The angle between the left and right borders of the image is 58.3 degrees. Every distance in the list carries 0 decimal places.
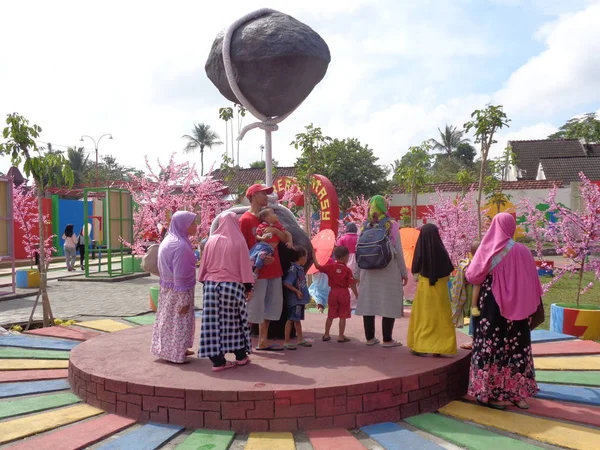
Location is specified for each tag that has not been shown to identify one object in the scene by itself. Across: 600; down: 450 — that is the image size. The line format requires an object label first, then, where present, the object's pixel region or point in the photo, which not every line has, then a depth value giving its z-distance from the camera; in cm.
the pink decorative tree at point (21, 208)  1354
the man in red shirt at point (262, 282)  496
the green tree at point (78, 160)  4480
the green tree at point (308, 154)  1186
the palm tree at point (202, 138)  5122
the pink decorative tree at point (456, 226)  1158
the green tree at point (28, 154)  819
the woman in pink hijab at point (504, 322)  395
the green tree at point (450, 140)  5031
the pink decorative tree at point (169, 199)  1219
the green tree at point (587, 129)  4041
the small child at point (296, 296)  508
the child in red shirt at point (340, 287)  529
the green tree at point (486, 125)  997
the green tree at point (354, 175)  2756
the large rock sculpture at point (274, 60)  518
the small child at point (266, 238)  483
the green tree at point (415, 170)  1534
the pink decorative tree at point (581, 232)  713
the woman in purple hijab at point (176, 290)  448
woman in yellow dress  454
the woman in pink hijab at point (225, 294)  427
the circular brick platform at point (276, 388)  361
